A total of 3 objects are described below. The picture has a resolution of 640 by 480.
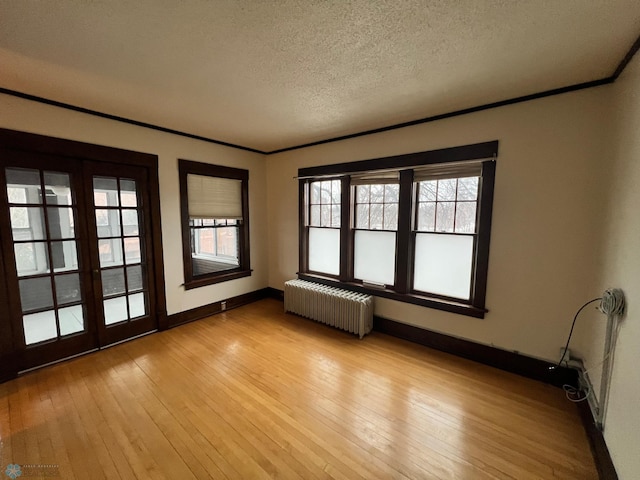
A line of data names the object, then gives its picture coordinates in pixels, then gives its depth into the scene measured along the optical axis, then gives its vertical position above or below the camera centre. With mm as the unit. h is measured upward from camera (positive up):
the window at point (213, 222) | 3717 -101
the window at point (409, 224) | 2766 -88
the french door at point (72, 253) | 2480 -415
